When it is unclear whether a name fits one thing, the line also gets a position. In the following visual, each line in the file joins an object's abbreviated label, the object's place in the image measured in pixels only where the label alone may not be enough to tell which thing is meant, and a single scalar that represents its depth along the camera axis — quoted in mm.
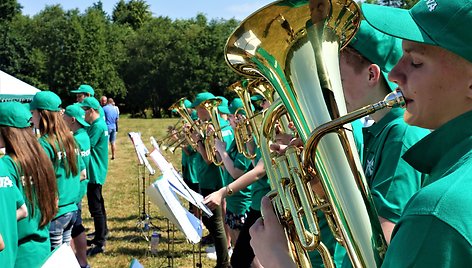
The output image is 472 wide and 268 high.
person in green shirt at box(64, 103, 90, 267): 5625
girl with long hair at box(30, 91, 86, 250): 4500
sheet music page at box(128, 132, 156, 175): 5711
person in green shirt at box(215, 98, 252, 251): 5057
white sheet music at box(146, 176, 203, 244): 3355
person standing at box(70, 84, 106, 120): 8148
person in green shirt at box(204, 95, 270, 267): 4176
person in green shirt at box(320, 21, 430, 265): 1771
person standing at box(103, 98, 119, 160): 15602
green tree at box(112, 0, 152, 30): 70312
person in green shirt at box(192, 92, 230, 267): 5410
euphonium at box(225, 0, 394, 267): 1503
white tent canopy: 10703
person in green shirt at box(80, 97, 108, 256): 6434
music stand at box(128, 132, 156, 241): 5777
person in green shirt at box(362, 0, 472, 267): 894
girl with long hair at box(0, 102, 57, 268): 3273
